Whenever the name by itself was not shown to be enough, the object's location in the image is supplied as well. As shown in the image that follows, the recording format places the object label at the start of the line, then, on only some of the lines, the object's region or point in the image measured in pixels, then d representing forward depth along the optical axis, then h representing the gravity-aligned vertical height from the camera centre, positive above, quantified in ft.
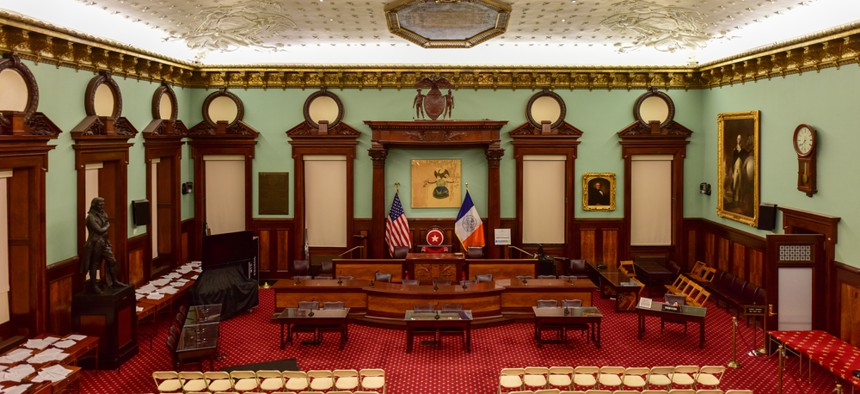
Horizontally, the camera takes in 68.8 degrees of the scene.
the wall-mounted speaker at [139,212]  50.88 -1.75
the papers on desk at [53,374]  32.81 -9.76
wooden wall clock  43.27 +2.34
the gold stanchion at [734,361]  40.04 -11.10
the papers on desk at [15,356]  34.65 -9.30
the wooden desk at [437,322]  42.93 -9.06
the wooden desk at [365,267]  56.13 -6.89
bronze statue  40.34 -3.51
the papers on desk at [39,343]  37.10 -9.10
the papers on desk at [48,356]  35.04 -9.36
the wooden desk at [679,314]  44.19 -8.92
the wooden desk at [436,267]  54.49 -6.72
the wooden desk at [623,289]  52.31 -8.38
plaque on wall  64.75 -0.28
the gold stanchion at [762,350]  42.30 -10.91
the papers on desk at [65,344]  37.20 -9.15
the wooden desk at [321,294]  50.62 -8.40
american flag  61.67 -3.77
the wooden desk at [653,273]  59.31 -7.96
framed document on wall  65.62 +0.84
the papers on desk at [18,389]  30.78 -9.80
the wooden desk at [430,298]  48.67 -8.44
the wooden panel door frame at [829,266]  41.24 -5.10
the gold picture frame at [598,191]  64.69 -0.13
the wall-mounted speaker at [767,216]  49.06 -2.14
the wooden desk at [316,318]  43.60 -8.89
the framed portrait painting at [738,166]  52.42 +2.03
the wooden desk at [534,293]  50.34 -8.32
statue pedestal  40.09 -8.34
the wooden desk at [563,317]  43.47 -8.82
